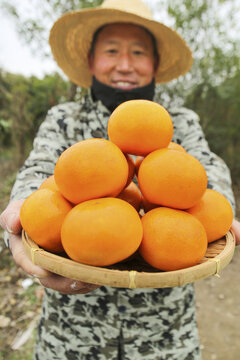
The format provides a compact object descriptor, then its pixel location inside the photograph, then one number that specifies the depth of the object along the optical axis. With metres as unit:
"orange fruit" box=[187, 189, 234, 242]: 0.30
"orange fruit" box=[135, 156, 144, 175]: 0.34
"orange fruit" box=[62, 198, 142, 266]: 0.24
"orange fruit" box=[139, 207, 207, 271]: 0.26
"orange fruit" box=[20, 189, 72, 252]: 0.27
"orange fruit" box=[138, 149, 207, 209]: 0.27
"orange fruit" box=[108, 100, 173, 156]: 0.30
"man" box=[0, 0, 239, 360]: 0.45
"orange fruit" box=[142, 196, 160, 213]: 0.32
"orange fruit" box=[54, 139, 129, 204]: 0.26
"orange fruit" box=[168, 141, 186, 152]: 0.35
